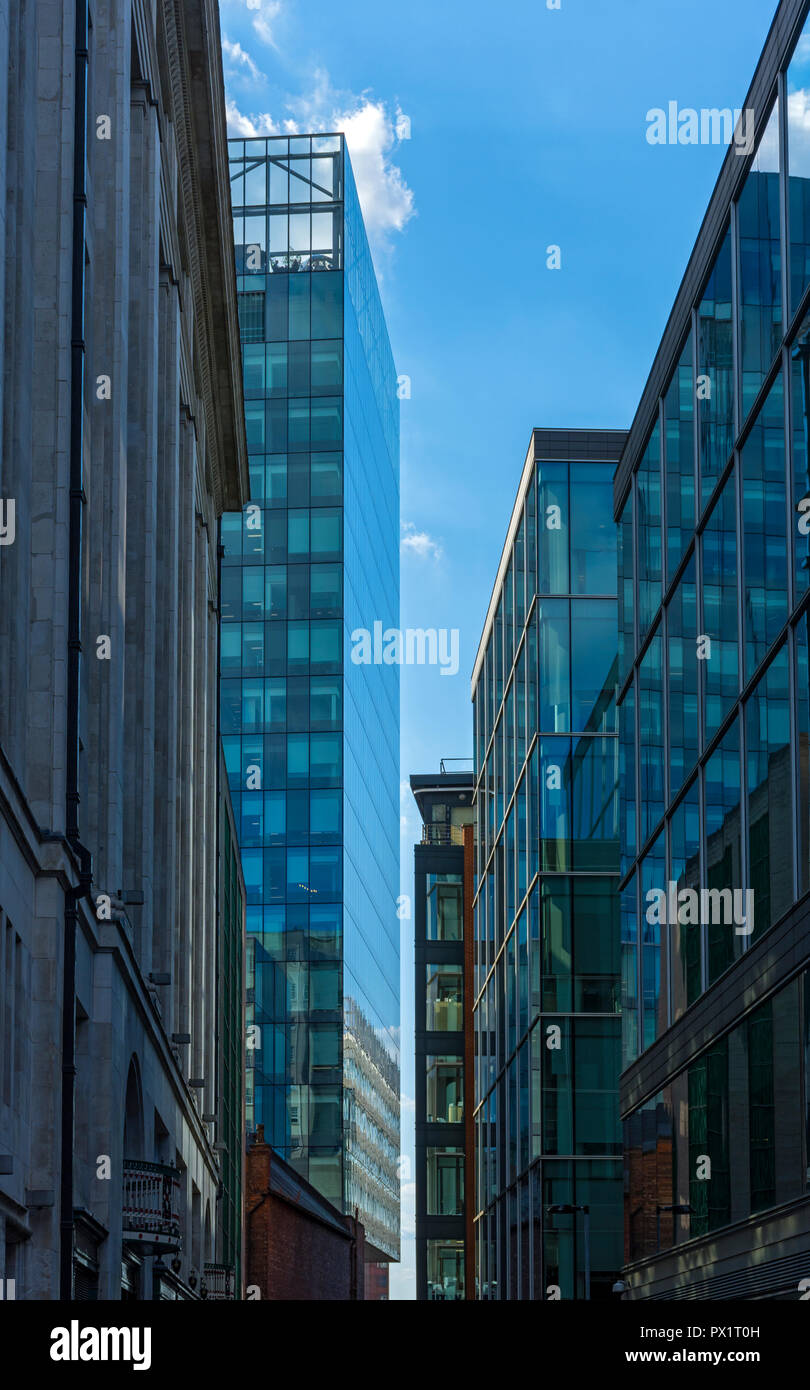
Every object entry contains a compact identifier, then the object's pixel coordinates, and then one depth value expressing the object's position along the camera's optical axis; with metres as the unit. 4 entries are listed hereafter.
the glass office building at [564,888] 57.03
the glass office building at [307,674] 91.94
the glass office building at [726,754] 28.89
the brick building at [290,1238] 58.66
